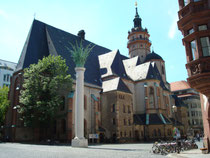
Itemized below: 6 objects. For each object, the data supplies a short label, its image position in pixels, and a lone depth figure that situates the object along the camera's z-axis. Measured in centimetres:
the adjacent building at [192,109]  7188
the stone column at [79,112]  2389
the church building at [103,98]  3499
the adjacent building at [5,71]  6750
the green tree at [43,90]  3009
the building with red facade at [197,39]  1306
